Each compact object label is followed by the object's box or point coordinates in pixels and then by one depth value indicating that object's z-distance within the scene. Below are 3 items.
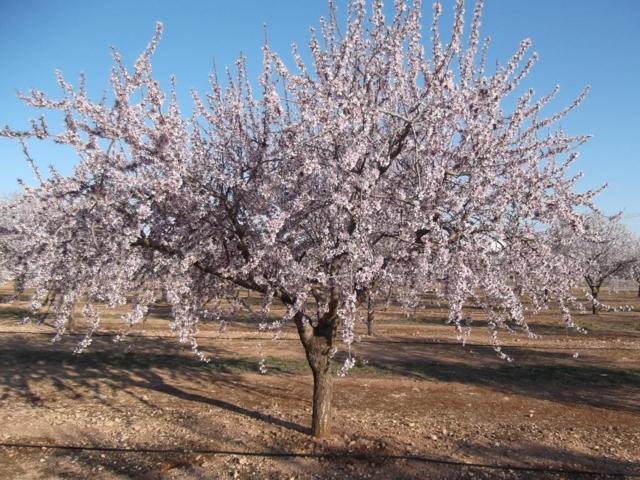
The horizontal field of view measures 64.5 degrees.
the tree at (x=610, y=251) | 36.37
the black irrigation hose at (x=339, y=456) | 7.76
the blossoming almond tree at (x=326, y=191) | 7.10
